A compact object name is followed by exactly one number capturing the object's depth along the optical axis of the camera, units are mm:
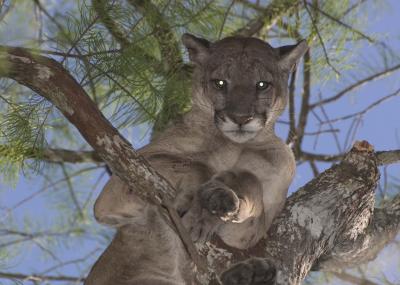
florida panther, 7293
